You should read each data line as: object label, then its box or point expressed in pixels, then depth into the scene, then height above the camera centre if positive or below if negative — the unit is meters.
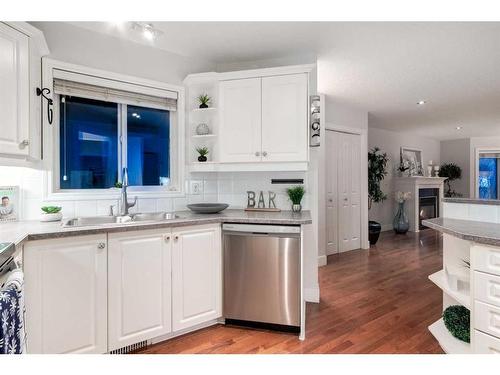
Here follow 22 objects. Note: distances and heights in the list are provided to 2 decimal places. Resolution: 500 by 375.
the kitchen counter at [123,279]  1.66 -0.62
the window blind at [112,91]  2.31 +0.83
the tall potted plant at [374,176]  5.91 +0.19
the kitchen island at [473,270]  1.45 -0.49
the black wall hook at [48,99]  2.09 +0.64
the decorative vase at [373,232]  5.48 -0.88
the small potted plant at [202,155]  2.85 +0.30
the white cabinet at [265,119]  2.56 +0.60
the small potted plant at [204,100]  2.84 +0.83
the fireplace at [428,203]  7.05 -0.46
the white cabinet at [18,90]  1.70 +0.59
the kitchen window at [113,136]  2.40 +0.46
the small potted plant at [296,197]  2.74 -0.11
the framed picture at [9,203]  2.01 -0.12
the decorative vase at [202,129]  2.87 +0.56
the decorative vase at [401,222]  6.65 -0.85
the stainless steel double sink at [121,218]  2.26 -0.26
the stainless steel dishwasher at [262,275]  2.21 -0.70
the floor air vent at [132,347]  2.01 -1.14
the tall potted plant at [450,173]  8.03 +0.32
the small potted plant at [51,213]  2.07 -0.20
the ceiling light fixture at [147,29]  2.20 +1.22
